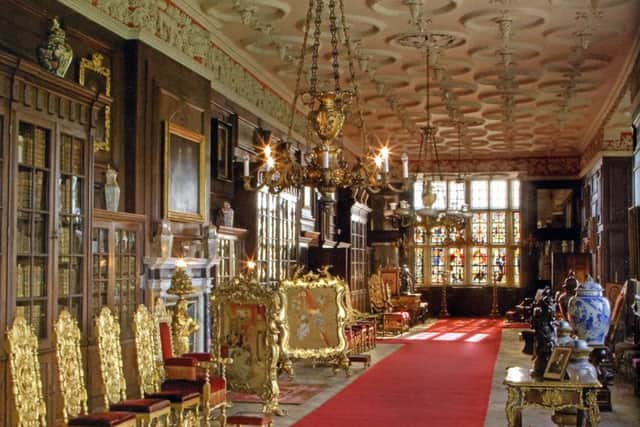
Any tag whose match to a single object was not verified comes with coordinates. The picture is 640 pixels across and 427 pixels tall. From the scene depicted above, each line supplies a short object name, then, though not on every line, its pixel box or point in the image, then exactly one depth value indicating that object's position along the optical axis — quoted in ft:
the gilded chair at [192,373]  23.53
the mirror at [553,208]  80.74
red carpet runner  27.22
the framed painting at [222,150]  38.42
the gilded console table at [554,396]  20.13
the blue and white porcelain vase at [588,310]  26.18
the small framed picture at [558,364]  20.31
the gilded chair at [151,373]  22.30
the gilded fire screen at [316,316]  35.91
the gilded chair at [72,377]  19.01
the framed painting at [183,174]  31.45
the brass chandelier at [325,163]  25.48
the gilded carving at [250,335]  27.40
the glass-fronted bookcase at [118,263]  26.85
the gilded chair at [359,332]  43.80
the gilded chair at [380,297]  64.80
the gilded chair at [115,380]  20.40
